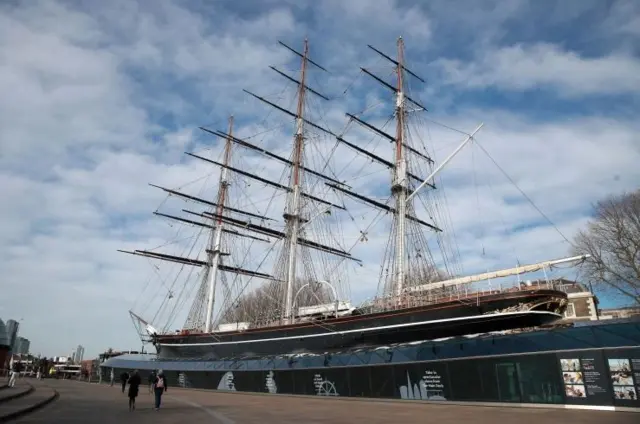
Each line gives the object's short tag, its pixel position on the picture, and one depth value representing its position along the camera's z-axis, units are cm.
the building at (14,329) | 10692
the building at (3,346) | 3762
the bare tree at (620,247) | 2673
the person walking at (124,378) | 2420
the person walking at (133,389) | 1370
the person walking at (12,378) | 2059
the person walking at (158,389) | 1395
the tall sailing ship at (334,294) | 1958
